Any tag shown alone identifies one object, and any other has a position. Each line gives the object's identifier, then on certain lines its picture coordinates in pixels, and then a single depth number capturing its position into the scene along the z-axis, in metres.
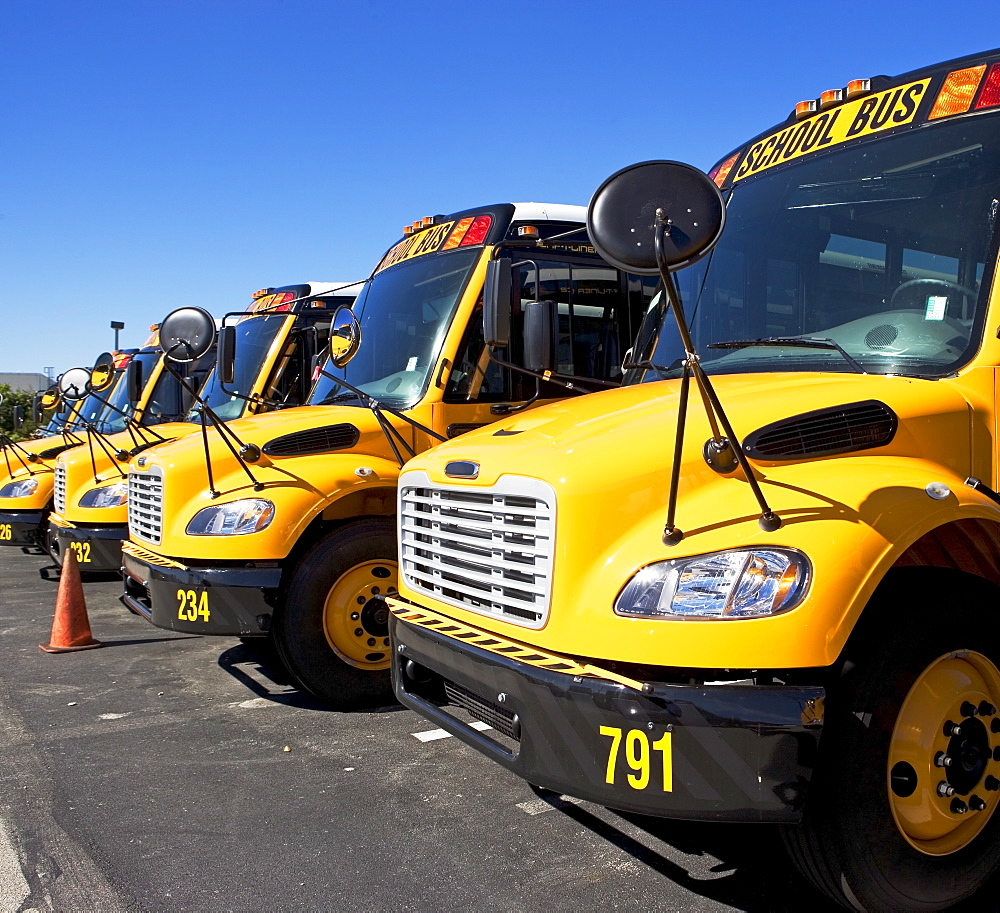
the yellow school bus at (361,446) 5.55
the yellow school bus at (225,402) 8.70
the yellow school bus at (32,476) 11.44
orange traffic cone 7.35
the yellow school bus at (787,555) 2.83
